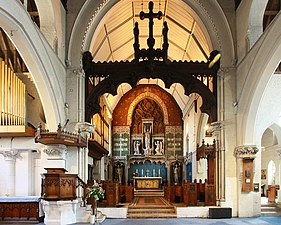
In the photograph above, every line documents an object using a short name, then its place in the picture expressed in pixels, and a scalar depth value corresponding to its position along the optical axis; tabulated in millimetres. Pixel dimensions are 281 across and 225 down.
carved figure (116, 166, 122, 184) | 26122
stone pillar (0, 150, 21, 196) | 13906
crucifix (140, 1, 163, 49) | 14016
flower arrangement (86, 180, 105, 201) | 10766
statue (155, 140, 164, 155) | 26866
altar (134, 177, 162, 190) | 24359
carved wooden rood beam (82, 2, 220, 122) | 14539
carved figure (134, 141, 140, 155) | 26884
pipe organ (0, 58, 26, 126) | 12266
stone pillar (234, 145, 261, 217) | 13369
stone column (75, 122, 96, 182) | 13859
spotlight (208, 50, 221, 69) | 14211
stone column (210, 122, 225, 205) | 13867
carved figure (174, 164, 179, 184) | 25953
